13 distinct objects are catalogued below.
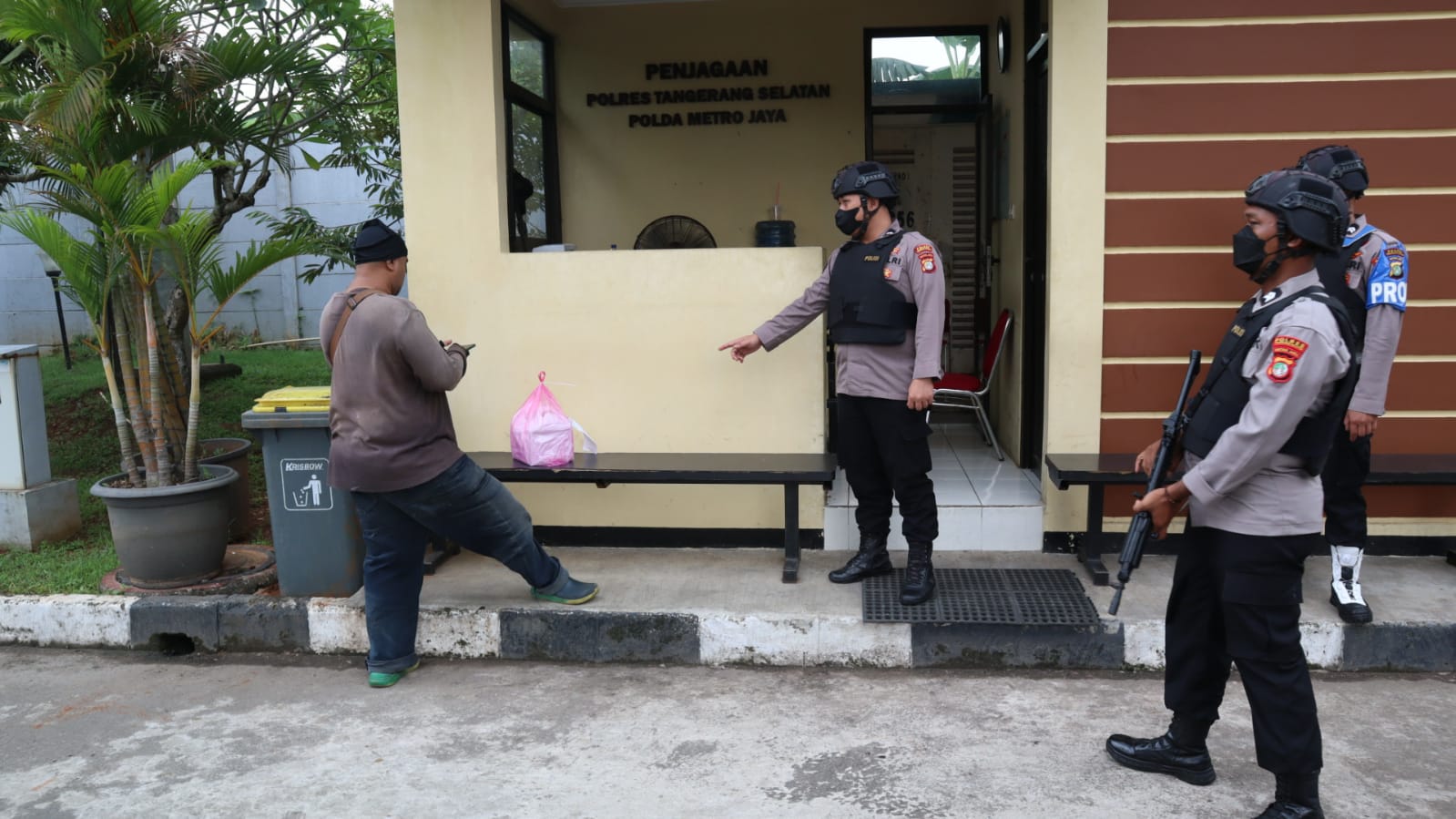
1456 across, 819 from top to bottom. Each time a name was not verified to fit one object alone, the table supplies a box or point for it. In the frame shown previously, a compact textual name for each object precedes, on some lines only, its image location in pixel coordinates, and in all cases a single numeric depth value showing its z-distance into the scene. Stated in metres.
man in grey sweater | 4.05
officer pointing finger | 4.50
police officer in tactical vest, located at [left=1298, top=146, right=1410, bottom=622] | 4.12
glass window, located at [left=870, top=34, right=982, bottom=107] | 7.61
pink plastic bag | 5.00
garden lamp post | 9.41
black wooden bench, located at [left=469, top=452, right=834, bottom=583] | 4.89
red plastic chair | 6.47
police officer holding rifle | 2.87
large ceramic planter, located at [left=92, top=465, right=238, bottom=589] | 5.02
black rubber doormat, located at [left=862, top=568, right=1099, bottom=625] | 4.42
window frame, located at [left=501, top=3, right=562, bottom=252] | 6.61
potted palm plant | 4.89
